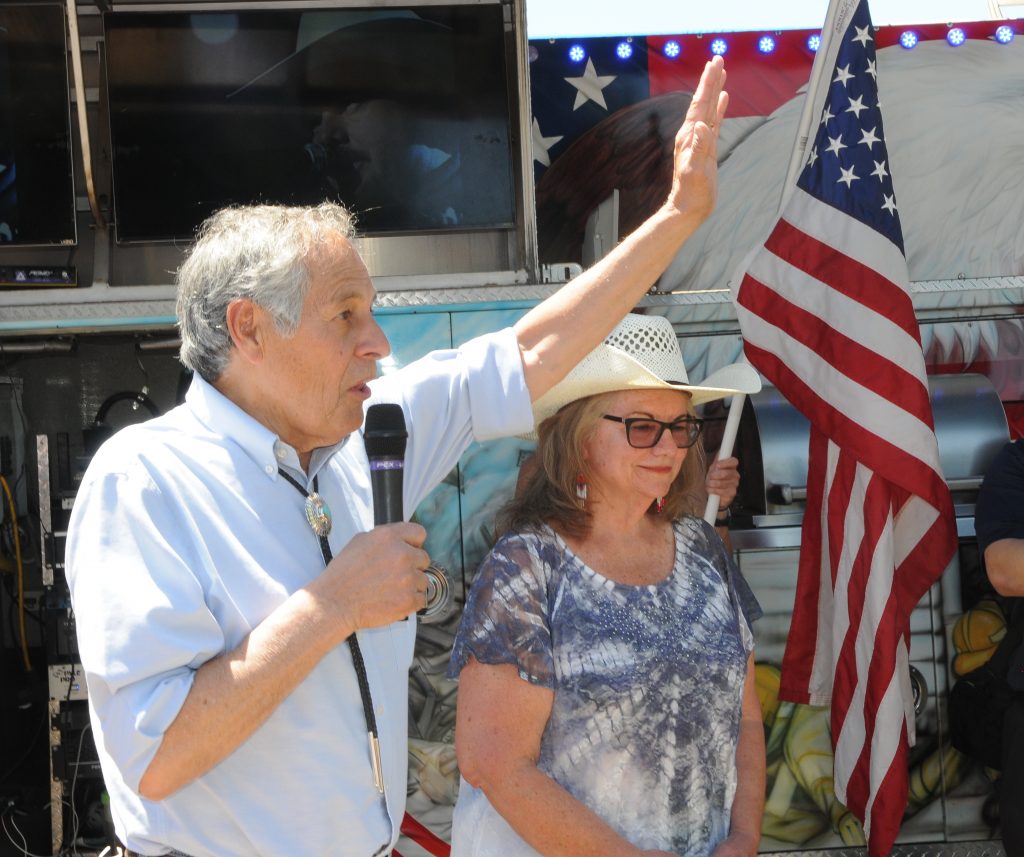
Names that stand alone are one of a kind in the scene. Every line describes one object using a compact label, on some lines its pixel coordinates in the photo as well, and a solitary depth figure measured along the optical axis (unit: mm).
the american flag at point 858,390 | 3758
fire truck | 4574
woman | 2395
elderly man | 1455
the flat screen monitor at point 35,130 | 4949
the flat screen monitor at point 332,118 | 4980
